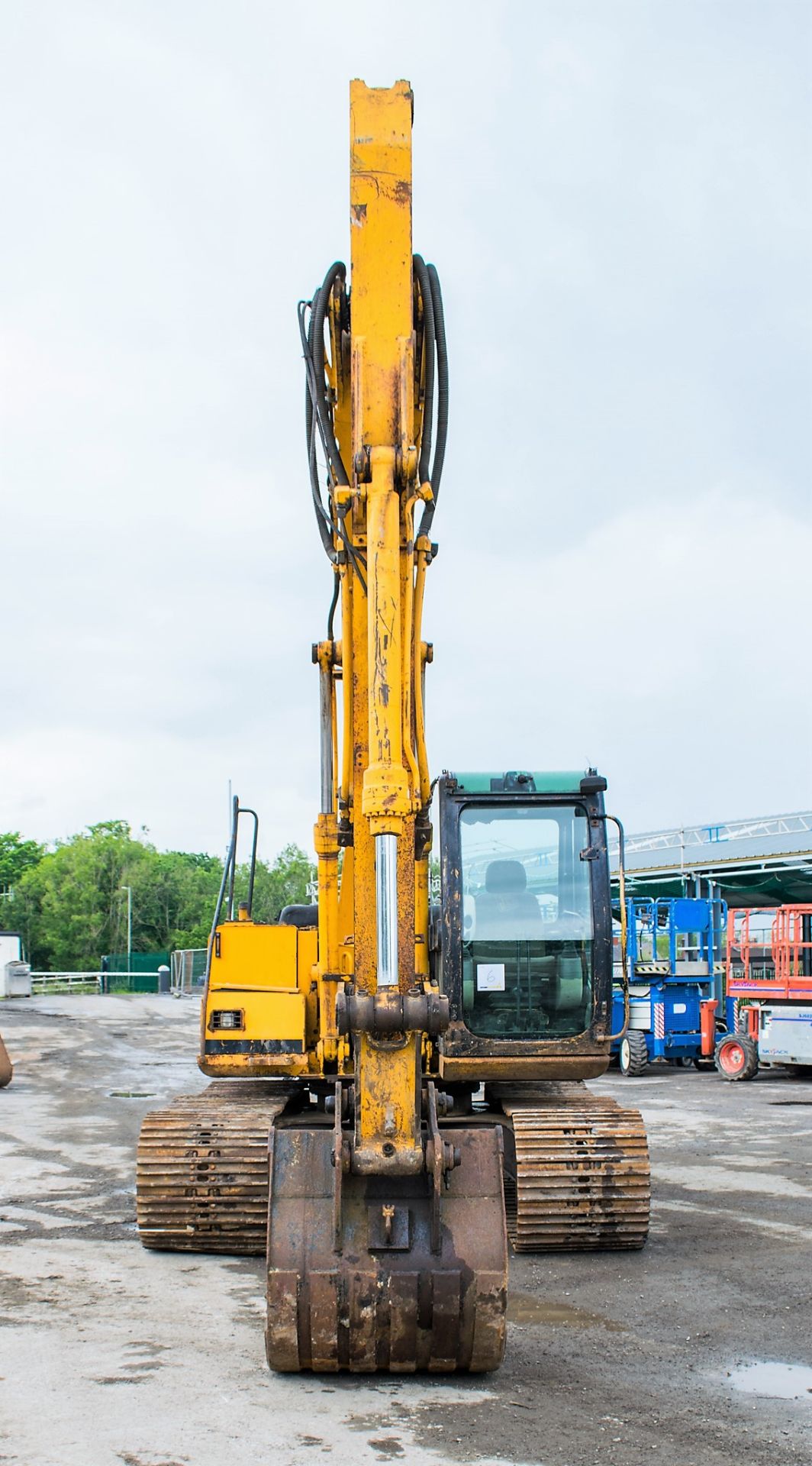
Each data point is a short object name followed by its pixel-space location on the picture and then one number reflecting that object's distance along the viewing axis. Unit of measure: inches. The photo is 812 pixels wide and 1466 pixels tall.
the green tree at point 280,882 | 2625.5
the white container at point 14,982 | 1752.0
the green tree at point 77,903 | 3624.5
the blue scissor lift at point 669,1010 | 843.4
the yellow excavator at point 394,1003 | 215.5
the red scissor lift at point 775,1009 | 766.5
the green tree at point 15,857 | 3993.6
